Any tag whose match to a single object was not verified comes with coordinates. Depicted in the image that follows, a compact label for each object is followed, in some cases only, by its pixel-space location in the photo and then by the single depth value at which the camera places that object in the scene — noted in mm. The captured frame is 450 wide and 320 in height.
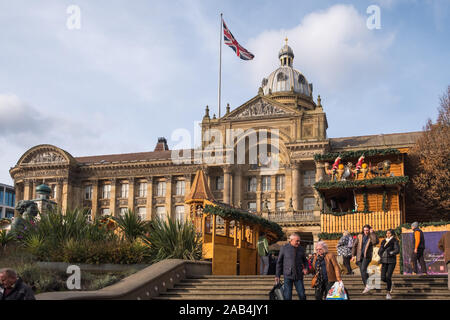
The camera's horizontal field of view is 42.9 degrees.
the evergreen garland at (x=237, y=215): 18172
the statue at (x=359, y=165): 27839
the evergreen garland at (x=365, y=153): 28031
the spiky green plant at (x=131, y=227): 19234
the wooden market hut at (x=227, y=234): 18469
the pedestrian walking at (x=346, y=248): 16469
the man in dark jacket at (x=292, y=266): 11102
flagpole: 51125
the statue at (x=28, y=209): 19848
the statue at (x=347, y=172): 27969
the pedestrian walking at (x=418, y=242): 15484
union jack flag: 47231
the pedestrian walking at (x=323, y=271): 11094
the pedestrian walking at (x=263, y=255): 19812
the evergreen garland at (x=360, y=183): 25828
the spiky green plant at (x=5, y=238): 16969
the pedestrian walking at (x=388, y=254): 13391
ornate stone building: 51562
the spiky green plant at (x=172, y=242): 18078
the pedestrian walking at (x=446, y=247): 13375
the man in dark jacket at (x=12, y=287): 9125
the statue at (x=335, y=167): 28812
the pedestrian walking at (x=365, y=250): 14234
